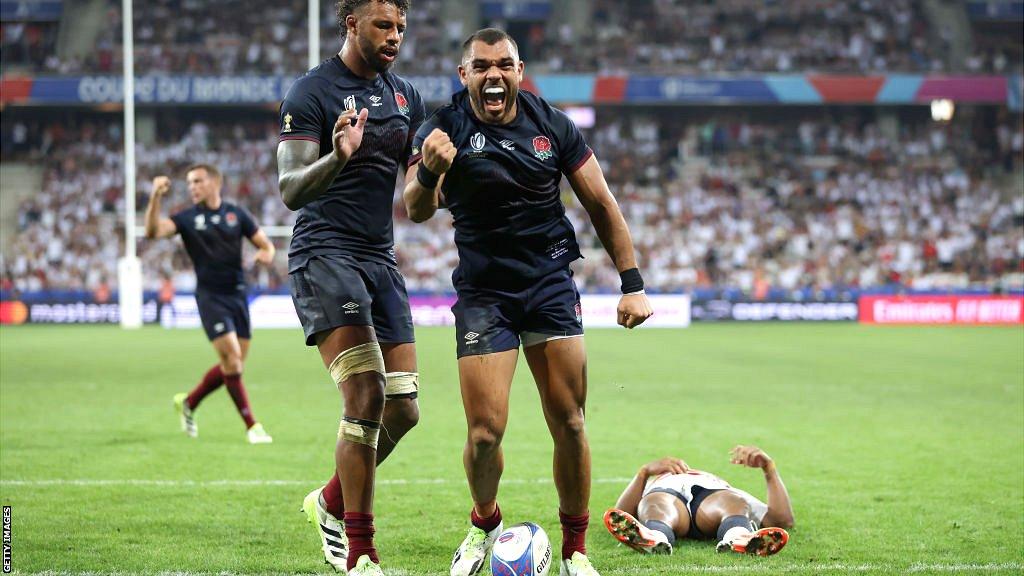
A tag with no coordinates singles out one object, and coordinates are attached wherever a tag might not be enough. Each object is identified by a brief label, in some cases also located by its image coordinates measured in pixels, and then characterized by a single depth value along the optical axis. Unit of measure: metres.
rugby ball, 5.26
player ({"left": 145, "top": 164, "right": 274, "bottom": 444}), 10.87
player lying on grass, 6.03
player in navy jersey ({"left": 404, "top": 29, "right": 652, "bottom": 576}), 5.52
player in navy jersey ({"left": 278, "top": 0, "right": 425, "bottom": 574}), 5.39
